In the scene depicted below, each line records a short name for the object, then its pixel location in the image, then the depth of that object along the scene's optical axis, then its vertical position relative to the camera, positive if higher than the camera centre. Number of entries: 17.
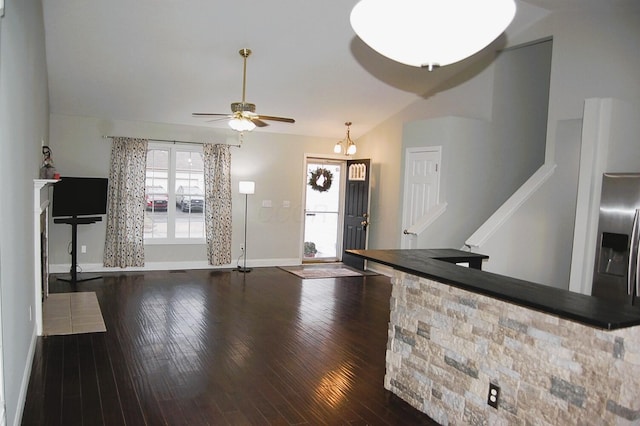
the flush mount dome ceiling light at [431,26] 1.46 +0.56
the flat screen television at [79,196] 6.57 -0.29
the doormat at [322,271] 8.05 -1.54
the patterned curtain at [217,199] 8.10 -0.28
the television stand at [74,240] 6.65 -0.94
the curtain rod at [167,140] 7.39 +0.69
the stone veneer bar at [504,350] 2.08 -0.85
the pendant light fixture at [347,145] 8.03 +0.86
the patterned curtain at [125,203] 7.39 -0.40
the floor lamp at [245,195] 7.97 -0.20
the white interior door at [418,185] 6.11 +0.10
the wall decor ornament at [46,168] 4.88 +0.08
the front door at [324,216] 9.38 -0.58
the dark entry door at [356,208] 8.55 -0.37
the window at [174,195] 7.82 -0.24
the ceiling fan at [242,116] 4.91 +0.74
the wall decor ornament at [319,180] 9.20 +0.16
